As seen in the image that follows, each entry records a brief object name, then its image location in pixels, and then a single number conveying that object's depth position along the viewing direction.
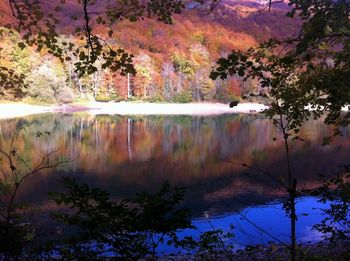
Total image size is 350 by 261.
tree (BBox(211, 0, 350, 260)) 3.43
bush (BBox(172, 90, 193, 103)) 64.62
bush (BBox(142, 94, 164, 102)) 64.12
